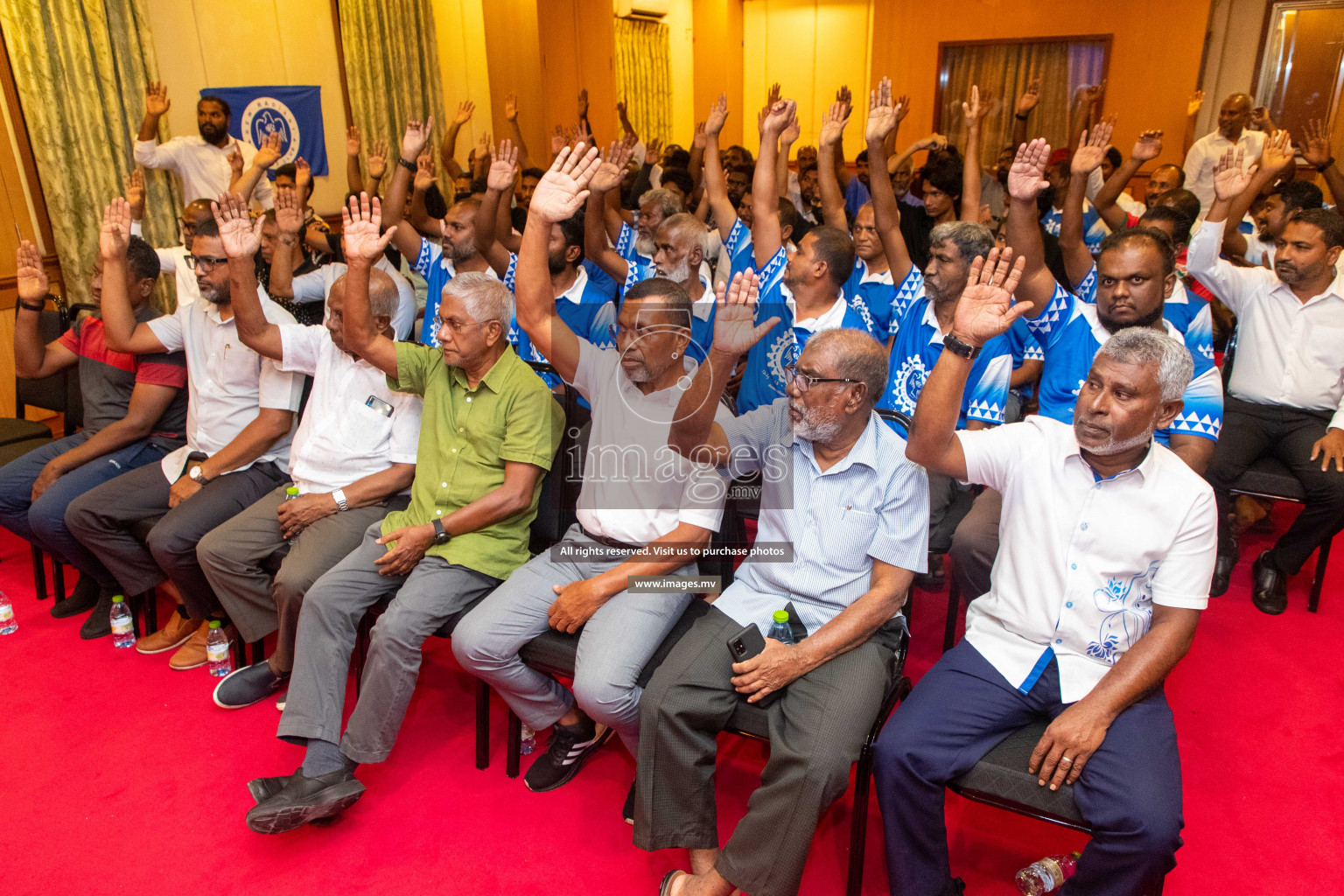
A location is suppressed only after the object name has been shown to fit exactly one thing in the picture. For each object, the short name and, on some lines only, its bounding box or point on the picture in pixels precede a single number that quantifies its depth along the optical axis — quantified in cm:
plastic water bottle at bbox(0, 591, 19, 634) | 323
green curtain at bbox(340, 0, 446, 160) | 747
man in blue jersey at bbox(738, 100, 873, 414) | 323
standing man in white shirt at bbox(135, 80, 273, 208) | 562
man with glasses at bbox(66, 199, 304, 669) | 296
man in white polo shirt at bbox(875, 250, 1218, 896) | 173
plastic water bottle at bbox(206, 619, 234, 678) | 289
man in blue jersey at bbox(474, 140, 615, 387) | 367
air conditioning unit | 960
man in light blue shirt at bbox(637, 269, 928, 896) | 181
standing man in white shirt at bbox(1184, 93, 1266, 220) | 647
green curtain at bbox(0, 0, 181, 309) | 512
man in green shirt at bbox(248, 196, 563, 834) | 230
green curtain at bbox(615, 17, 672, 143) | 980
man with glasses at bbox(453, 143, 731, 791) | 224
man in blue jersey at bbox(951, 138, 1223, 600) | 262
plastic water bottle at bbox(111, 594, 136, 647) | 315
